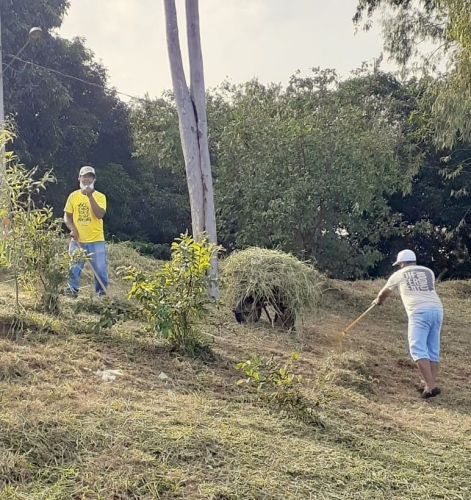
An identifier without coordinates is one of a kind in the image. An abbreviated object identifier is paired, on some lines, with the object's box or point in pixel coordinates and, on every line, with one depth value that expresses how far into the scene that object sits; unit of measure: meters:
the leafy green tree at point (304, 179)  12.14
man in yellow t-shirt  6.76
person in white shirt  5.89
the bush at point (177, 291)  5.01
